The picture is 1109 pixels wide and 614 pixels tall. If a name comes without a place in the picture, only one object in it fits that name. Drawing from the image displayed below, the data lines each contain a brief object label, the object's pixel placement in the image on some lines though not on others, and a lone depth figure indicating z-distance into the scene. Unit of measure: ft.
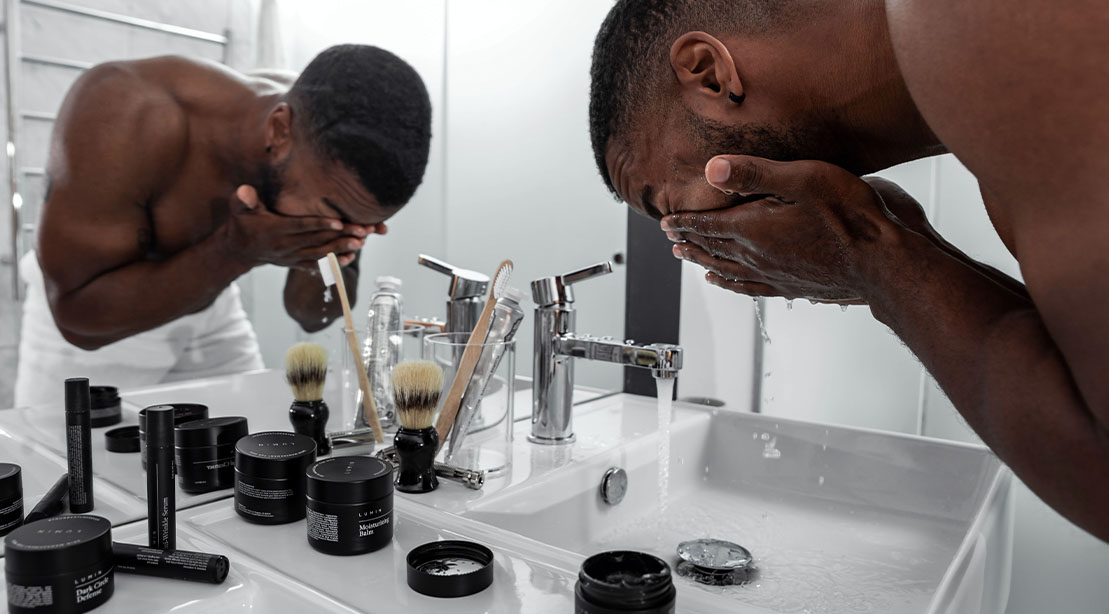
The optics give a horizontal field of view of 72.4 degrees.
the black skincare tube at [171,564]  1.92
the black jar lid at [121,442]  2.90
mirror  3.40
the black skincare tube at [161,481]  2.00
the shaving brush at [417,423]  2.59
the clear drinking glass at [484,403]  2.97
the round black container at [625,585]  1.60
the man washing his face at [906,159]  1.32
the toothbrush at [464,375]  2.91
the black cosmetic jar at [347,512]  2.10
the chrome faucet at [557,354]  3.49
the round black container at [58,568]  1.69
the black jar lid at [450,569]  1.88
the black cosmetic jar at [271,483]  2.32
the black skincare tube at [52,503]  2.25
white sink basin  2.77
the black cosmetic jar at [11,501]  2.21
